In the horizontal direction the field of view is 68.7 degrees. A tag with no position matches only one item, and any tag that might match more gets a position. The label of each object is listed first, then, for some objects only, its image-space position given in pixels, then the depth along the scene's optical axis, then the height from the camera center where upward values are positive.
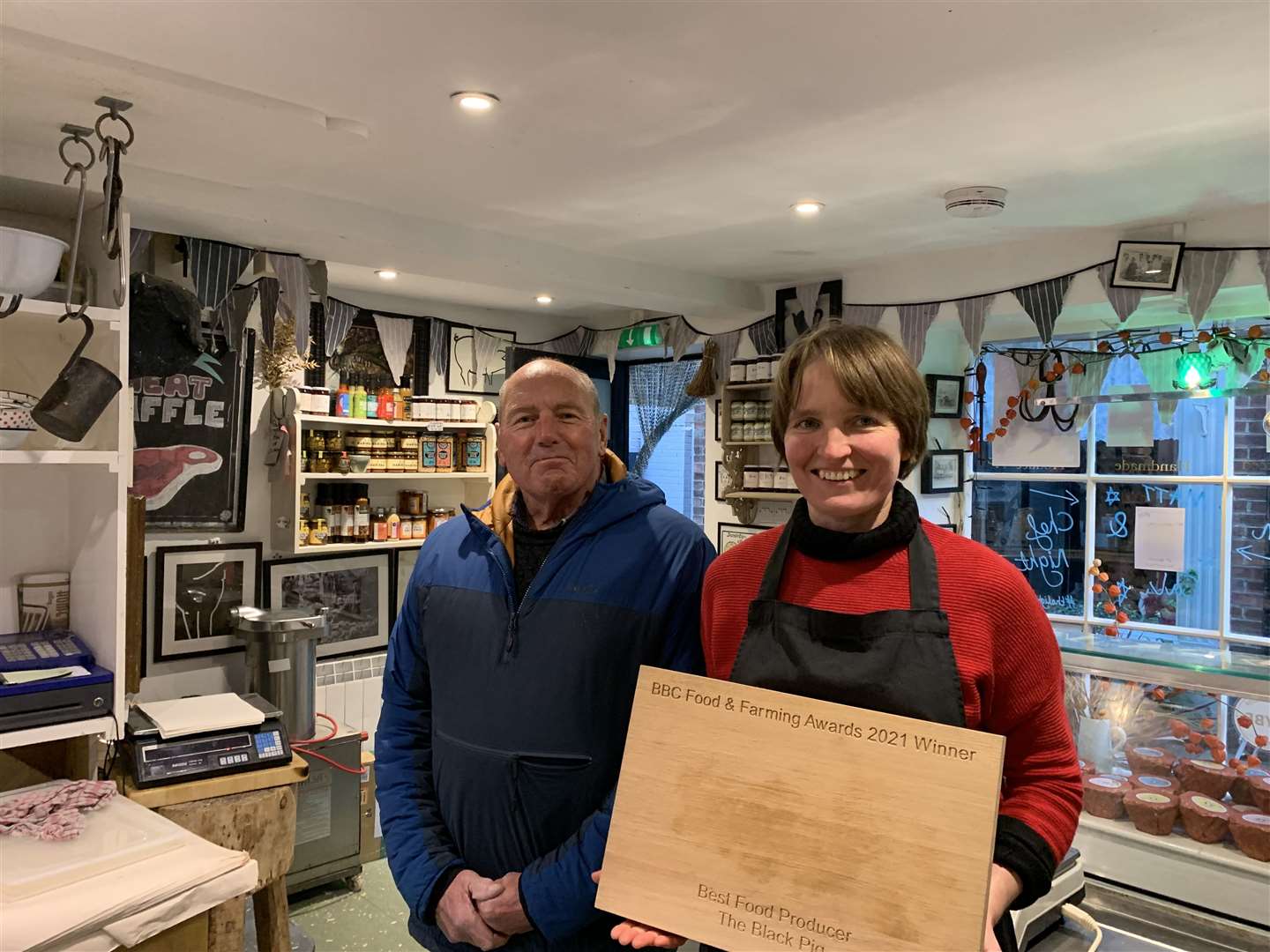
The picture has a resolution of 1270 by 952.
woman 1.14 -0.18
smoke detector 2.93 +0.86
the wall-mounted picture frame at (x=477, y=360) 4.93 +0.57
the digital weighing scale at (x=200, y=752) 2.40 -0.78
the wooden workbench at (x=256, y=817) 2.38 -0.93
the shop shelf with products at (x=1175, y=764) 3.14 -1.09
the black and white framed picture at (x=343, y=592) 4.01 -0.58
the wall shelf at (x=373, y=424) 3.97 +0.18
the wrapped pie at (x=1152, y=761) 3.49 -1.10
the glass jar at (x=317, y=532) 3.95 -0.30
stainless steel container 3.58 -0.77
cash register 2.01 -0.49
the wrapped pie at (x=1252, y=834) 3.10 -1.22
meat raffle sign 3.60 +0.08
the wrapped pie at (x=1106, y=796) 3.45 -1.22
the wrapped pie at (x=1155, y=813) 3.31 -1.23
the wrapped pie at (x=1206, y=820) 3.23 -1.22
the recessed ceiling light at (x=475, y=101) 2.16 +0.86
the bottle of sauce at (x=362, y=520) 4.11 -0.25
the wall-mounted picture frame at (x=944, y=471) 4.36 -0.01
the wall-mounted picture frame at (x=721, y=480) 4.80 -0.07
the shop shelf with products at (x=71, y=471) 2.10 -0.02
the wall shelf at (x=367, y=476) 3.96 -0.06
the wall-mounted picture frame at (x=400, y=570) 4.44 -0.51
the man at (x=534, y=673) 1.53 -0.35
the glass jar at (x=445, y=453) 4.43 +0.05
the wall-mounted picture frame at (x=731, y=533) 4.67 -0.34
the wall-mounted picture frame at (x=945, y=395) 4.34 +0.35
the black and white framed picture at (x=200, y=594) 3.63 -0.53
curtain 5.39 +0.41
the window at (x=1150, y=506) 3.69 -0.17
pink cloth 1.86 -0.73
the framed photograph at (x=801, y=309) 4.30 +0.77
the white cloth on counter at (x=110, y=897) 1.58 -0.79
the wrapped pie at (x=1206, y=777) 3.35 -1.11
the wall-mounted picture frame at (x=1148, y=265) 3.26 +0.73
